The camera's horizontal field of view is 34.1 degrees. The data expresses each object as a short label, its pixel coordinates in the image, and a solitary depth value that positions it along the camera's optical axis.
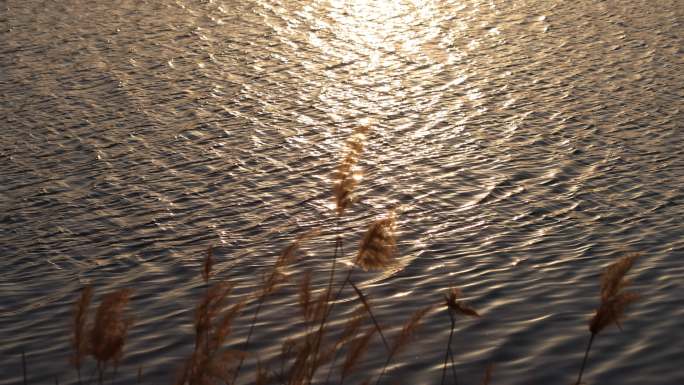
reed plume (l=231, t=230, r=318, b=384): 6.53
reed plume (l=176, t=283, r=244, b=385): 6.06
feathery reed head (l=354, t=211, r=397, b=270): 6.65
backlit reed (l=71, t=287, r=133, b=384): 5.77
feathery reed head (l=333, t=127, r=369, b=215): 6.84
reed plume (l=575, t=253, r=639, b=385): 5.88
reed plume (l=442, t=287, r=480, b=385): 6.42
